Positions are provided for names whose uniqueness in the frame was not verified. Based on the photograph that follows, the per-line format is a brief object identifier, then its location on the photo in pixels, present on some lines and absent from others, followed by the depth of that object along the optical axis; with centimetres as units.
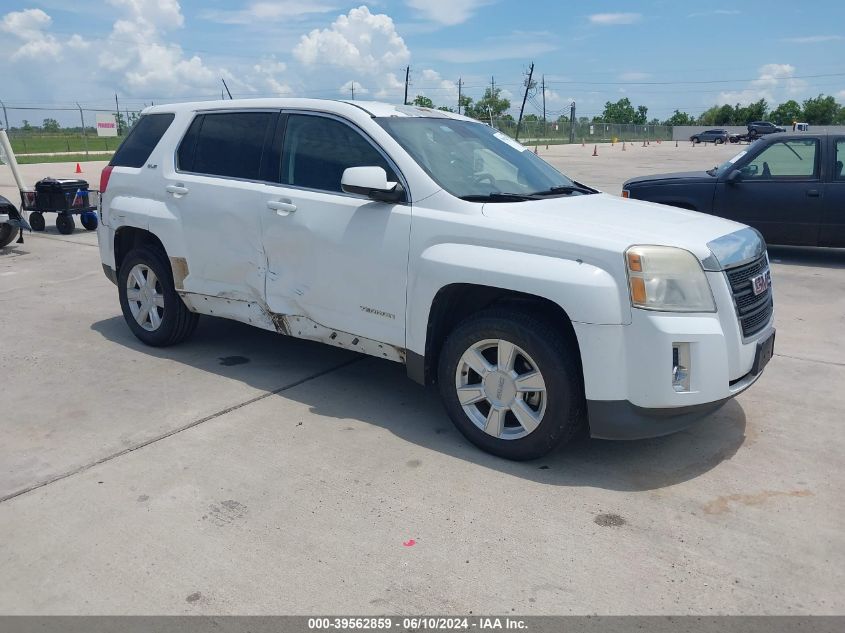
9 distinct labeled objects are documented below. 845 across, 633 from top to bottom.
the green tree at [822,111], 9819
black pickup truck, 930
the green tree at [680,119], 12288
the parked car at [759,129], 6321
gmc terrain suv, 362
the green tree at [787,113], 10250
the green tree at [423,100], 6844
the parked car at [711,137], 7219
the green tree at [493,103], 8900
